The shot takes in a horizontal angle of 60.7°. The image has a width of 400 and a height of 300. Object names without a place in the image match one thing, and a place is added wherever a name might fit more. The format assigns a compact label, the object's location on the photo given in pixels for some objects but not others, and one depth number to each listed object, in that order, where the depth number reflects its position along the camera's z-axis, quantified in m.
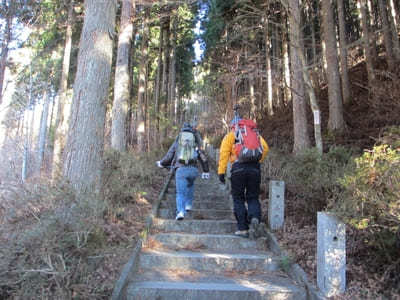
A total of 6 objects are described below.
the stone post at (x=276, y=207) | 5.46
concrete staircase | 3.64
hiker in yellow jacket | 5.34
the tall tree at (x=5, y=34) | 9.88
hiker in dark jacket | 6.33
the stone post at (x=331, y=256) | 3.44
